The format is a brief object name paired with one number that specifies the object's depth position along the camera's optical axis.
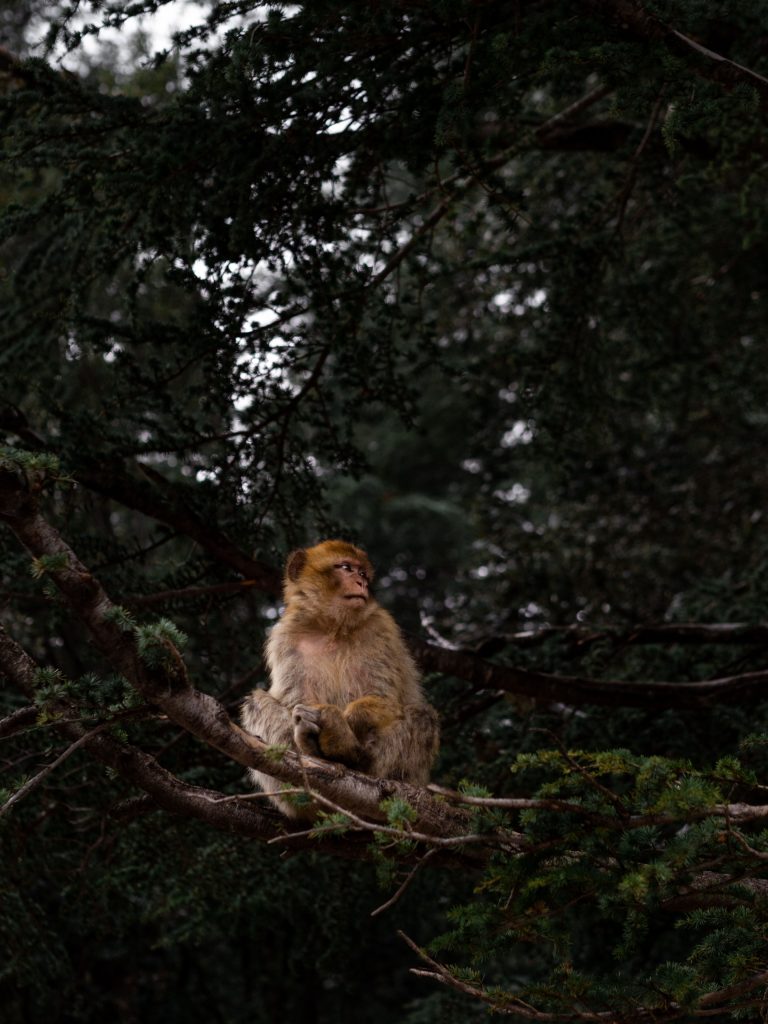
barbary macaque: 4.38
